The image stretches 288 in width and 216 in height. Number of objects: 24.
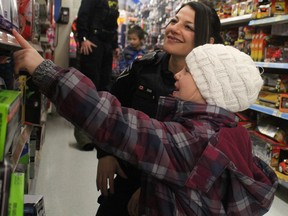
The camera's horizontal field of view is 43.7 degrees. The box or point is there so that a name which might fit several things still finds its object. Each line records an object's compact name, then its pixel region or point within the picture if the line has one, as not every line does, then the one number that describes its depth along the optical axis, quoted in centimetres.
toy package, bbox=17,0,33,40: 134
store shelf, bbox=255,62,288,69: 263
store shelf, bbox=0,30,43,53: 75
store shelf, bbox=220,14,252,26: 319
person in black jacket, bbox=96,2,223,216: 137
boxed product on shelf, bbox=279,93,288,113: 269
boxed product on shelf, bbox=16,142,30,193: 154
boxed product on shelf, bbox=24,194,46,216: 99
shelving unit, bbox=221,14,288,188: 262
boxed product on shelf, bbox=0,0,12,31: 83
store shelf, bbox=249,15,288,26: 260
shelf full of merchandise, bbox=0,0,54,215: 59
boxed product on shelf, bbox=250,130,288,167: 284
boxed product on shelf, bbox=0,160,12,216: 57
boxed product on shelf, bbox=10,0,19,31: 98
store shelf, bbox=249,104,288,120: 263
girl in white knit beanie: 78
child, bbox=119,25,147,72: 516
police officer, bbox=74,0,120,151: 371
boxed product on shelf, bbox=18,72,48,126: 165
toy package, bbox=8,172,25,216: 70
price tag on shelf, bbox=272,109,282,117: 268
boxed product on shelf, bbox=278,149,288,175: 271
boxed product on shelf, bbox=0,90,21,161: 56
